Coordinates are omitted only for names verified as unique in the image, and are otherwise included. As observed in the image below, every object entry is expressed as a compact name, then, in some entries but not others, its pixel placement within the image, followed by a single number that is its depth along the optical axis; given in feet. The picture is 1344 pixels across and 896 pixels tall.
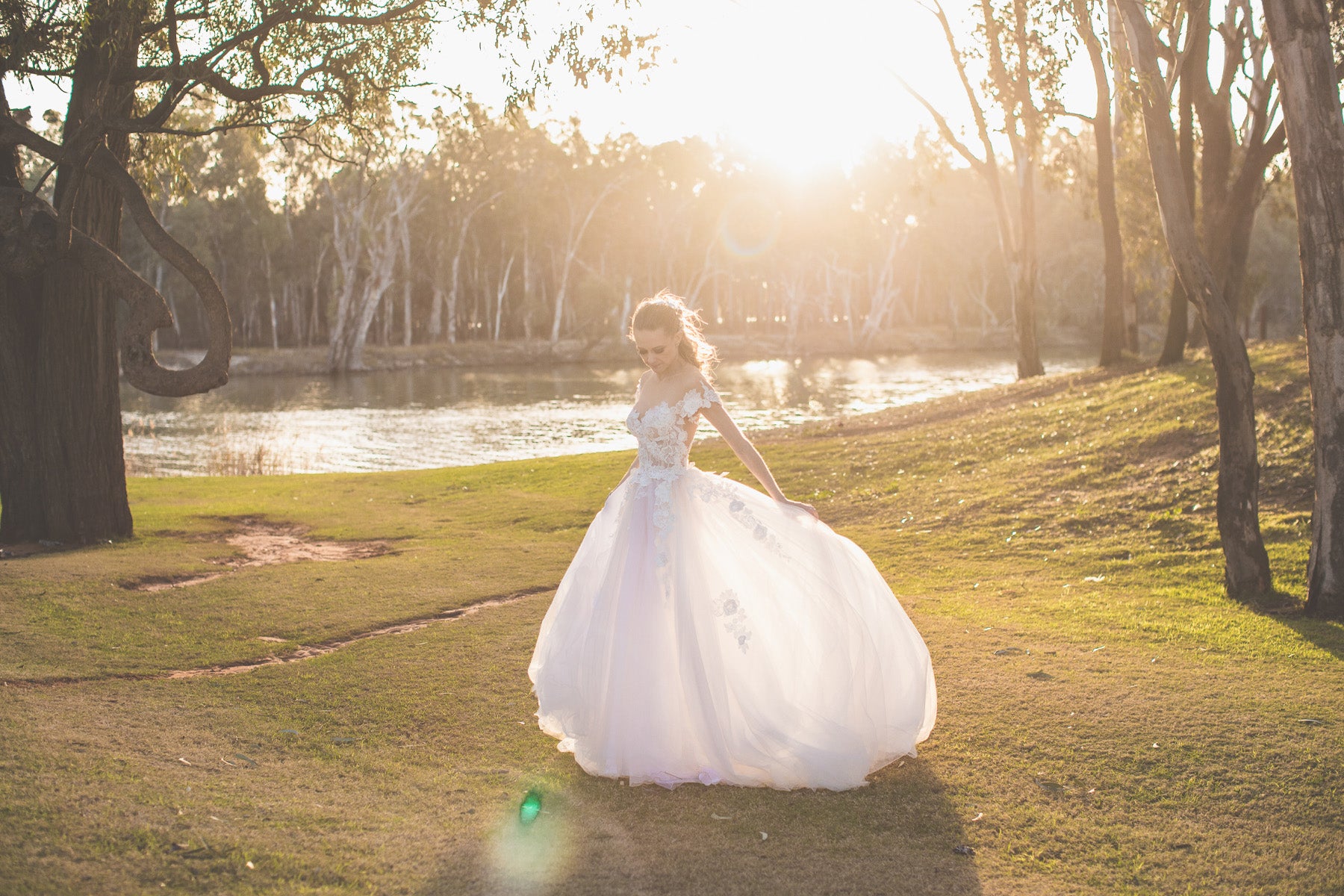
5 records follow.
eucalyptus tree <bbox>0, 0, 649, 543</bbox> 33.42
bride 16.61
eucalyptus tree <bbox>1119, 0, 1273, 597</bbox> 27.27
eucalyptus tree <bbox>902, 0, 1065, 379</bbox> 53.16
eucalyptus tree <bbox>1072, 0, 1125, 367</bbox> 70.23
